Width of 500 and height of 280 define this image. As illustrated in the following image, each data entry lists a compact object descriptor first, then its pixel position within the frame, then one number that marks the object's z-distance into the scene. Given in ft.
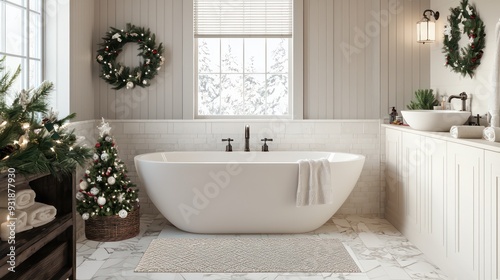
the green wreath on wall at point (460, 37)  13.94
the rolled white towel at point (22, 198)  8.21
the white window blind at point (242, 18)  18.78
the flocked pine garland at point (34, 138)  7.72
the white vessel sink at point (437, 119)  13.44
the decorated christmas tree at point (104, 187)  14.96
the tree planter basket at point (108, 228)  15.11
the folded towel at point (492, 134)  10.80
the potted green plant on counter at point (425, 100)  16.85
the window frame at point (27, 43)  12.47
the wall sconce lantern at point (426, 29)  16.78
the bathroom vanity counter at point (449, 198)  10.17
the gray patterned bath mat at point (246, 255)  12.50
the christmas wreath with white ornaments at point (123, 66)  17.95
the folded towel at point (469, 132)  11.73
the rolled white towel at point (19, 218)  7.98
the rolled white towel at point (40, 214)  8.75
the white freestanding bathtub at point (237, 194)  14.80
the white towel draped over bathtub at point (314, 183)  14.74
